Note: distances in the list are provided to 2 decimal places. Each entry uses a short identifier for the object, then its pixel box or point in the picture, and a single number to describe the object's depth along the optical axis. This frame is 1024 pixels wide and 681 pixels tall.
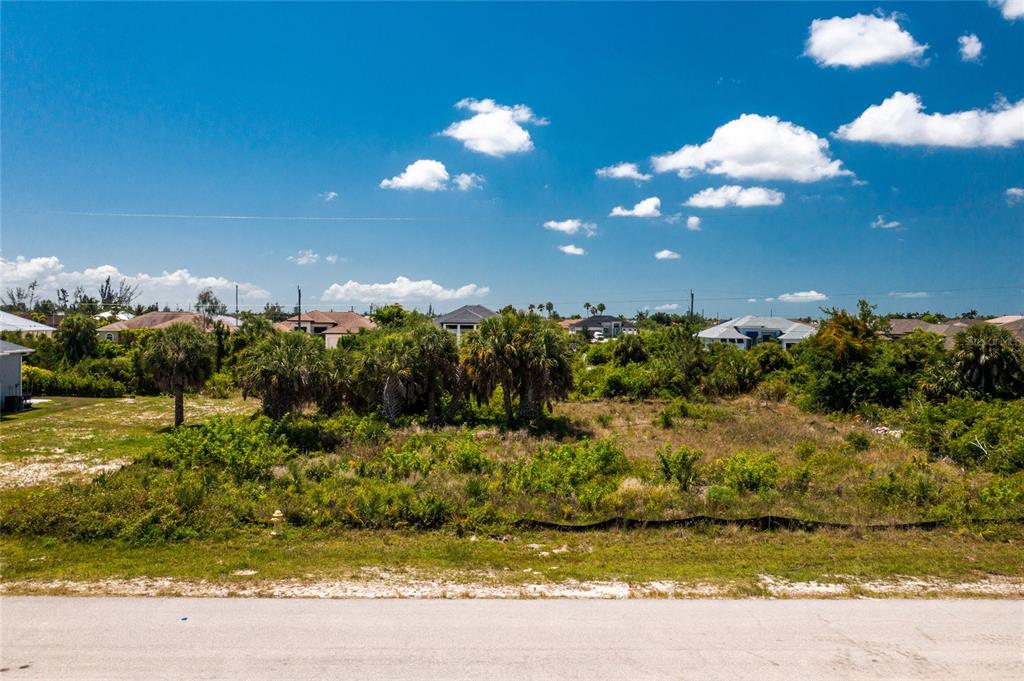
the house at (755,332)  65.69
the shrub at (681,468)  14.62
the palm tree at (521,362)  23.67
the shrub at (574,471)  13.88
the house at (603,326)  95.47
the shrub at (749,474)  14.34
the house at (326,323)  72.31
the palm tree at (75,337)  41.88
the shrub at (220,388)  35.47
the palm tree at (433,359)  23.95
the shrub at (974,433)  16.81
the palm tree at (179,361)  23.78
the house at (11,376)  27.30
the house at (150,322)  61.78
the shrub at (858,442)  20.23
